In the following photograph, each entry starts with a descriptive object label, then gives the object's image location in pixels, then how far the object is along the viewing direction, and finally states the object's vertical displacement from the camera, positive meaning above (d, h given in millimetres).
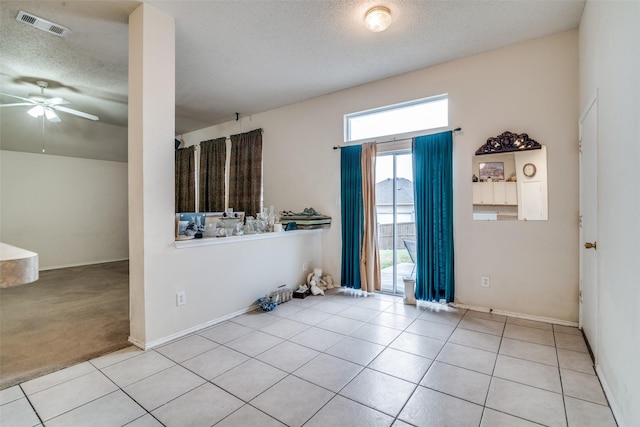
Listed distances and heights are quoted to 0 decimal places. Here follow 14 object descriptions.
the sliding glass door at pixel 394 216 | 4031 -71
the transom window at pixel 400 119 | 3691 +1250
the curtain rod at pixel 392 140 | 3829 +940
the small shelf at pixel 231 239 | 2797 -295
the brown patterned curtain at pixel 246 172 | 5379 +752
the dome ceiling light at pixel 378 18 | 2547 +1691
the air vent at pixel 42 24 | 2599 +1753
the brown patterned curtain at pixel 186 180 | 6594 +748
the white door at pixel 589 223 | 2258 -114
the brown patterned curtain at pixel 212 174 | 5977 +797
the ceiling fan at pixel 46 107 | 3763 +1413
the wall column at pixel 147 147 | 2521 +578
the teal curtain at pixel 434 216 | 3479 -64
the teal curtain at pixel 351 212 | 4188 -10
